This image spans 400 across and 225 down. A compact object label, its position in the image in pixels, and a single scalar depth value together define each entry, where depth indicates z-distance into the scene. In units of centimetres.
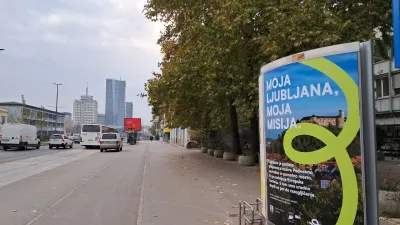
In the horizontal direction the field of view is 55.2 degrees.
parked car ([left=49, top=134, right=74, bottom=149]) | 4144
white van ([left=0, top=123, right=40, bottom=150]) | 3609
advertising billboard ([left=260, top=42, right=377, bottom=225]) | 340
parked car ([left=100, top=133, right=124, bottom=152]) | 3616
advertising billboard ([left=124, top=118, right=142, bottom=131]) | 7156
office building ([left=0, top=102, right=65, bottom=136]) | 6844
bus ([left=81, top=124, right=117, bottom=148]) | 4369
